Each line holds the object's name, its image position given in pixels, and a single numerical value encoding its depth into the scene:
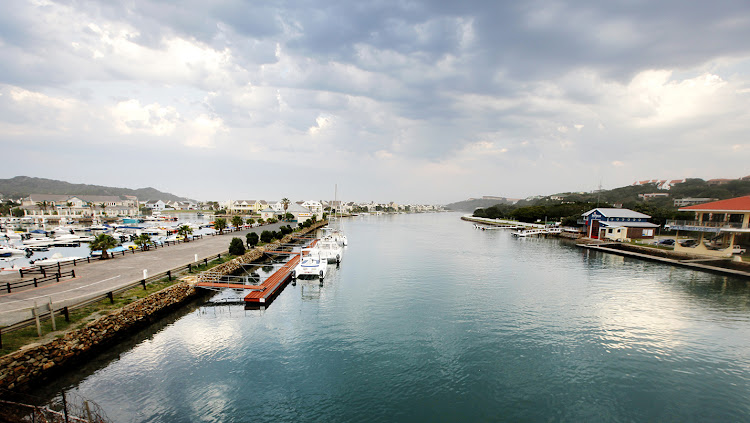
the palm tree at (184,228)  43.16
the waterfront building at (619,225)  51.34
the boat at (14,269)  19.72
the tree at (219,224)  49.66
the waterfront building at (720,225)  32.50
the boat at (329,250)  33.78
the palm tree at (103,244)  24.56
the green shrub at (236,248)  29.14
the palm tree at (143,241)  30.12
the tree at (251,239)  35.33
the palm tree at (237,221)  55.59
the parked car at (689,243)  39.40
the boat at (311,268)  26.61
